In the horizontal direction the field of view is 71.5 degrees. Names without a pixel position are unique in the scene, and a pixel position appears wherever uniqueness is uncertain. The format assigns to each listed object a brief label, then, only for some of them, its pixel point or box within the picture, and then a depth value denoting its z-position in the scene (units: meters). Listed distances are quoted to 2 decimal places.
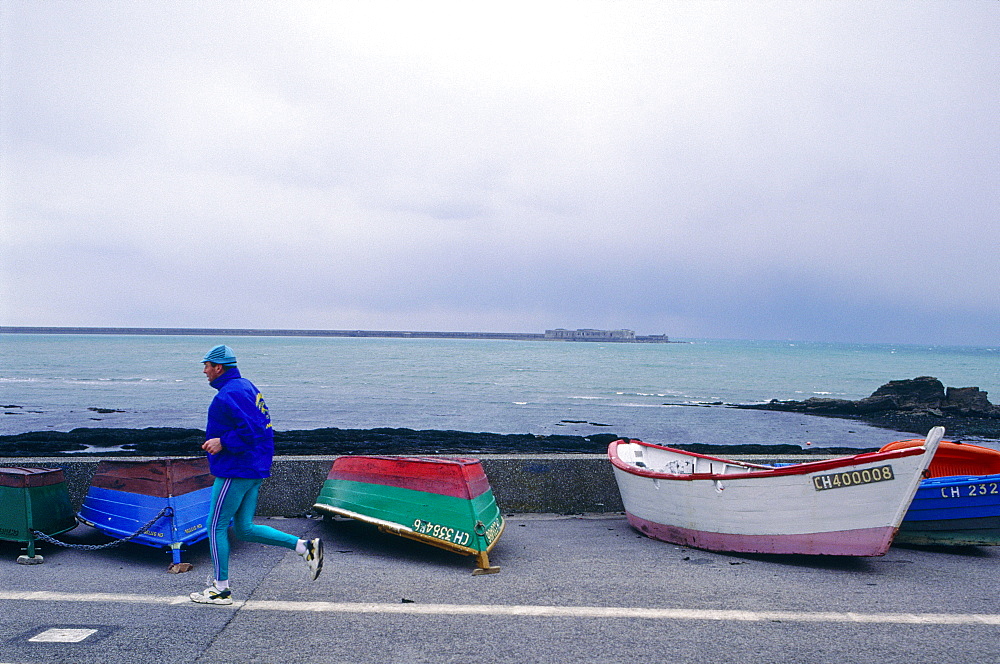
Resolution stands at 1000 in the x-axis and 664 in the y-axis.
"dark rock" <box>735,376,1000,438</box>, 32.75
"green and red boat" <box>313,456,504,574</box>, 5.71
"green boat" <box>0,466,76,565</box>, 5.70
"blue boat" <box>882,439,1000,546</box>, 6.17
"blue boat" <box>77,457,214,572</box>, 5.64
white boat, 5.42
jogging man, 4.75
